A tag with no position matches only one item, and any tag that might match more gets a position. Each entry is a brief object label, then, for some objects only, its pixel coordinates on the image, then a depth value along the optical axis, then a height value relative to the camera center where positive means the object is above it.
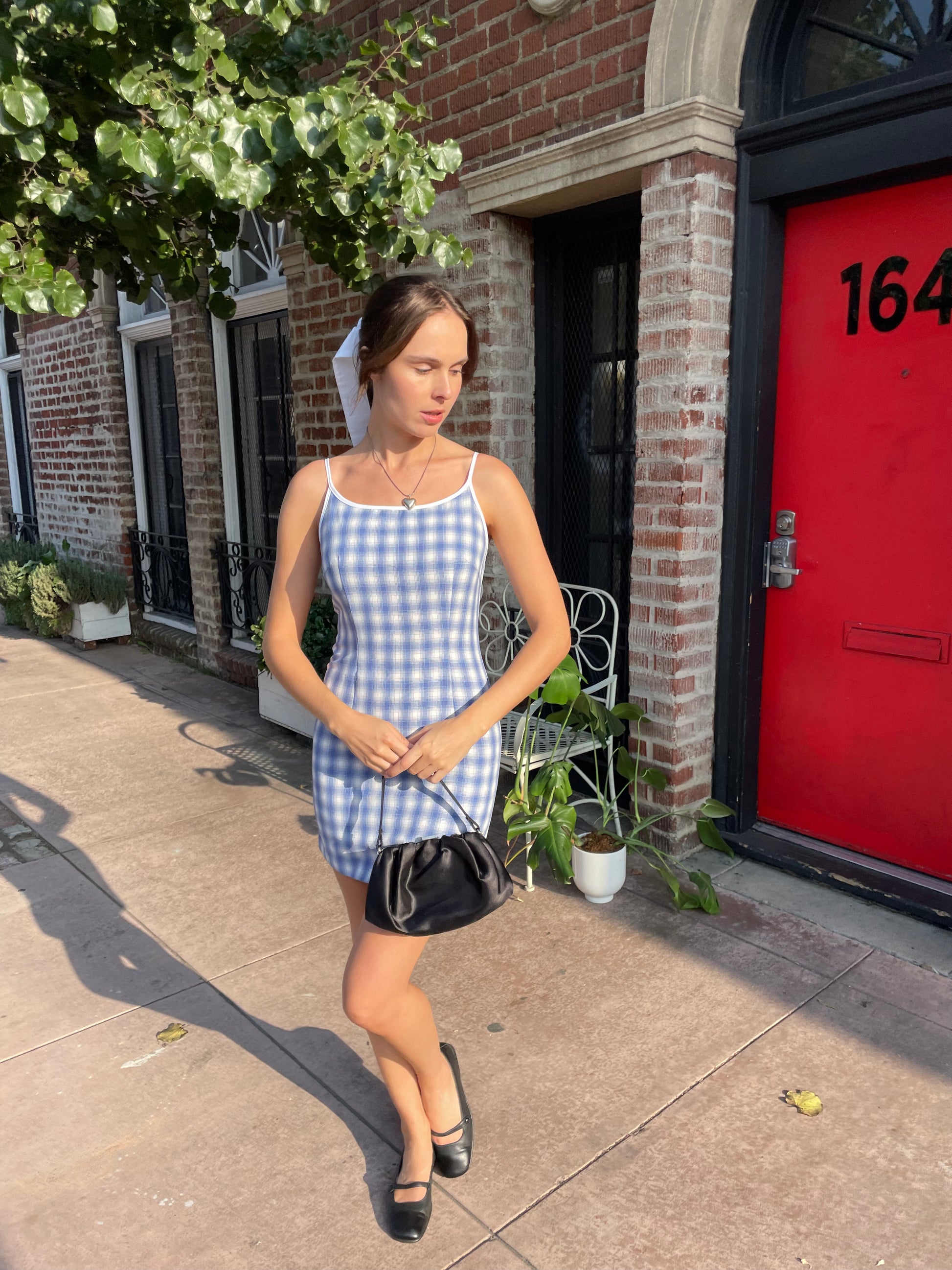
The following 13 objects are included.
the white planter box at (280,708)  5.05 -1.38
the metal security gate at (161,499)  7.46 -0.35
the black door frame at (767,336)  2.88 +0.38
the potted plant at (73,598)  7.62 -1.14
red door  3.01 -0.26
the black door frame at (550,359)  4.06 +0.39
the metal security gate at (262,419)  5.97 +0.22
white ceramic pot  3.27 -1.45
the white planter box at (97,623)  7.61 -1.34
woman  1.77 -0.31
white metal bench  3.65 -0.87
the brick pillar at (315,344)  4.91 +0.57
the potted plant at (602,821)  3.21 -1.29
